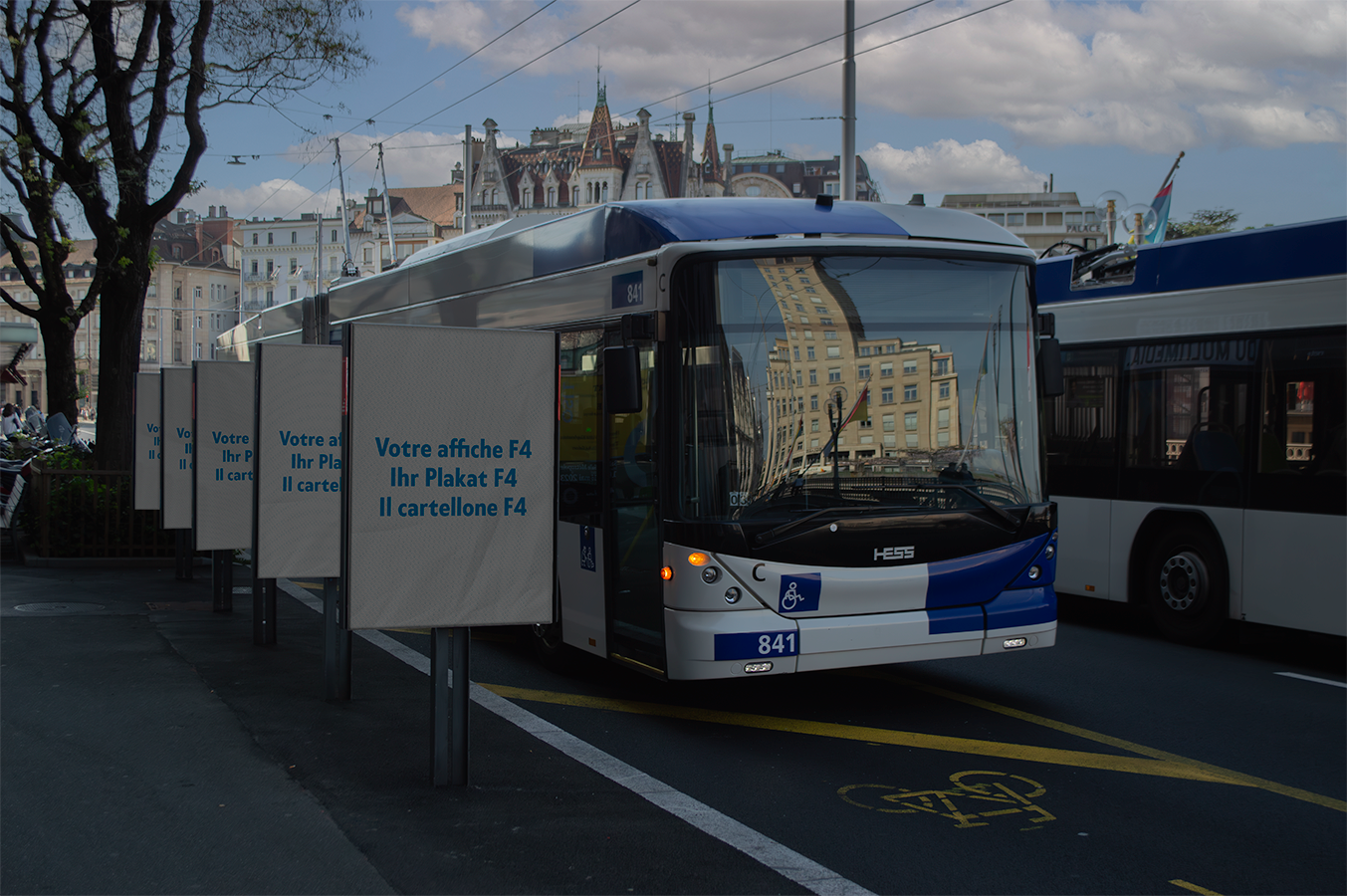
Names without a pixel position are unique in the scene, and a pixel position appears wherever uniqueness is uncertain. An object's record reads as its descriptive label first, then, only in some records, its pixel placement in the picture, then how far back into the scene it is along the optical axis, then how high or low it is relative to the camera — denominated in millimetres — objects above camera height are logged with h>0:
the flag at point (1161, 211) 15525 +3016
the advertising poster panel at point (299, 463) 7715 -219
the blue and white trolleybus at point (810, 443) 6582 -60
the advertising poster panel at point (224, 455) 9602 -209
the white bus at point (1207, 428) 8859 +53
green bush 14234 -1070
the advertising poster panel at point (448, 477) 5387 -207
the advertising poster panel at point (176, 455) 11430 -251
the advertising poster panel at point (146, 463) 12625 -360
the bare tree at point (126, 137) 15336 +3616
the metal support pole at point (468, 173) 43000 +8785
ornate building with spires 104938 +22104
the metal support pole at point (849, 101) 18688 +4901
